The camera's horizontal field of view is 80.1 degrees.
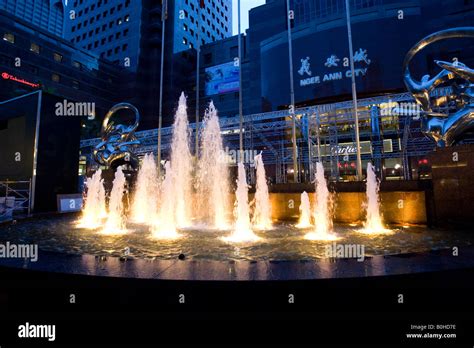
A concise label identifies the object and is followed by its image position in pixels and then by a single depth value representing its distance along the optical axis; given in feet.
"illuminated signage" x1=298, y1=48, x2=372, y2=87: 92.02
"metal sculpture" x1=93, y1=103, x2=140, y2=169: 43.39
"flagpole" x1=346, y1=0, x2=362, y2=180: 34.73
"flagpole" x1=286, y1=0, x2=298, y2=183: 41.91
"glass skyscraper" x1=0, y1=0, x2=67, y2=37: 213.87
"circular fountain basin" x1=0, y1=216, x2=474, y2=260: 15.37
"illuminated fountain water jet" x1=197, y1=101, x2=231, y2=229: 34.40
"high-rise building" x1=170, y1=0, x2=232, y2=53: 160.64
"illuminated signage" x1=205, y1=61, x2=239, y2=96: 141.49
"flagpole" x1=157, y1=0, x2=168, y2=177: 52.88
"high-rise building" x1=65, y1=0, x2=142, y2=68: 153.79
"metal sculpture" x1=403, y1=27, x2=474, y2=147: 24.73
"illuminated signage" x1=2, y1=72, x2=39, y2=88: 109.60
